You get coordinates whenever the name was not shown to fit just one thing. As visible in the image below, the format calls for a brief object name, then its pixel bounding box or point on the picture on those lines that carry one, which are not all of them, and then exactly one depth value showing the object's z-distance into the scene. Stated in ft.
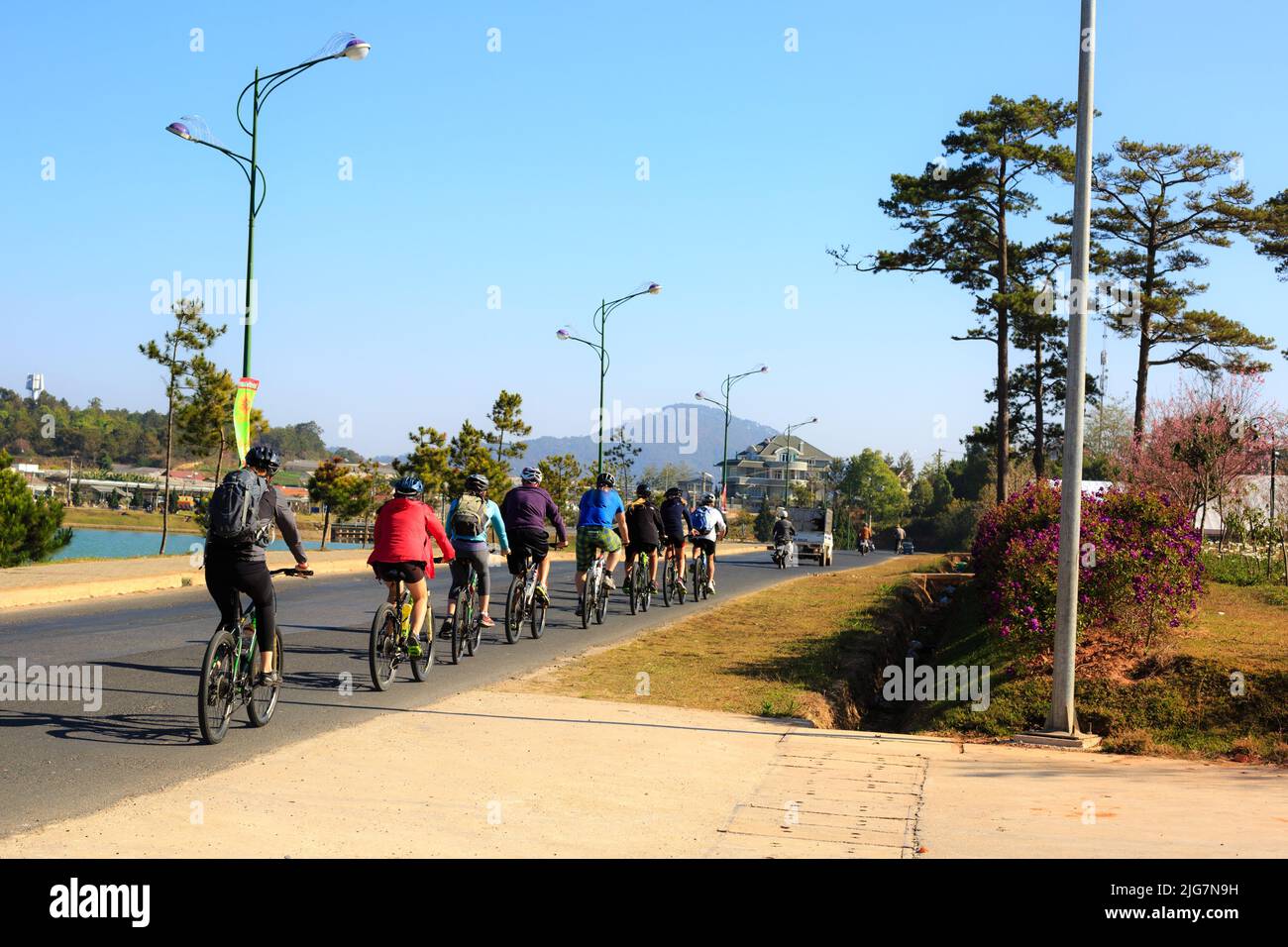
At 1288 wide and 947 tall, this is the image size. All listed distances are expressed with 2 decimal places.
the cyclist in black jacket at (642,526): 66.03
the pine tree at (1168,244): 127.54
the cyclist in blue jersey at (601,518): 55.21
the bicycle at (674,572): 74.13
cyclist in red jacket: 34.50
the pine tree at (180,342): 137.18
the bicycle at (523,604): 49.85
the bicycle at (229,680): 26.45
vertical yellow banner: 74.43
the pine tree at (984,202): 123.54
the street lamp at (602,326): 155.84
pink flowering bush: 40.09
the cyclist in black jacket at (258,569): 26.99
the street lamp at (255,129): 81.05
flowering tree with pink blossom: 85.56
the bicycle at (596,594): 58.44
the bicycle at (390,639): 35.17
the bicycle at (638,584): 67.31
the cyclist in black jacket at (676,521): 71.26
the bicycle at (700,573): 79.97
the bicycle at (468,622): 43.42
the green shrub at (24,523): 96.63
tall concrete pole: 31.42
